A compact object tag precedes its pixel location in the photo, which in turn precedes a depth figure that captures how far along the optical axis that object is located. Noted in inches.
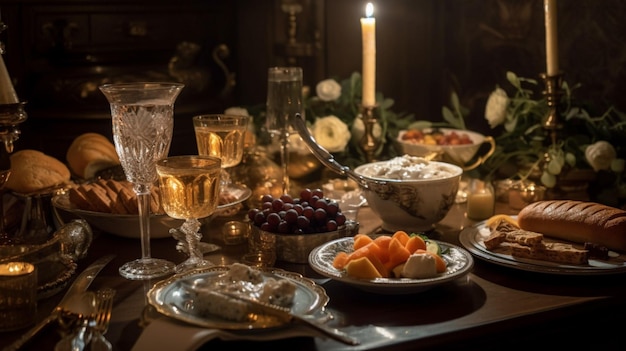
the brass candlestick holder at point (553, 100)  80.0
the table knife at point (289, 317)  45.5
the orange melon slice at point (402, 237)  57.0
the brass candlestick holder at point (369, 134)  82.3
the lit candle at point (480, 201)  73.0
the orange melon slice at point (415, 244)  56.0
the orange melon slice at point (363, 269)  53.2
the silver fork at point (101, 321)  46.1
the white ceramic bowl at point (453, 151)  87.4
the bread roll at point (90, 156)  81.4
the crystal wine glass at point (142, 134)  58.0
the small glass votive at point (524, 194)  77.6
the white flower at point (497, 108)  92.4
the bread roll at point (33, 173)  69.9
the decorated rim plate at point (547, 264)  56.6
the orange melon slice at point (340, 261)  55.2
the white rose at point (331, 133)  87.4
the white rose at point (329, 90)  94.7
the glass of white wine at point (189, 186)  55.9
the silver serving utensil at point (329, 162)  67.8
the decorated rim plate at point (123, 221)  64.7
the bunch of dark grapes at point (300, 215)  61.2
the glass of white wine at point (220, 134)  66.9
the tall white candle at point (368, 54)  79.7
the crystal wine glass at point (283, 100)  73.9
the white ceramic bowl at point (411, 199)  67.1
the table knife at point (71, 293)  46.7
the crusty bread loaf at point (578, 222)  60.7
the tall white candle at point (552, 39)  79.3
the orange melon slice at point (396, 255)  54.4
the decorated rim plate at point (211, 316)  46.9
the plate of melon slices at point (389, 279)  52.4
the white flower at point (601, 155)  81.5
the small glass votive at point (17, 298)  48.7
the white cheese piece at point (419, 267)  53.3
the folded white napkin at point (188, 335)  45.4
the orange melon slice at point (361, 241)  57.2
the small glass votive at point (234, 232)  66.5
